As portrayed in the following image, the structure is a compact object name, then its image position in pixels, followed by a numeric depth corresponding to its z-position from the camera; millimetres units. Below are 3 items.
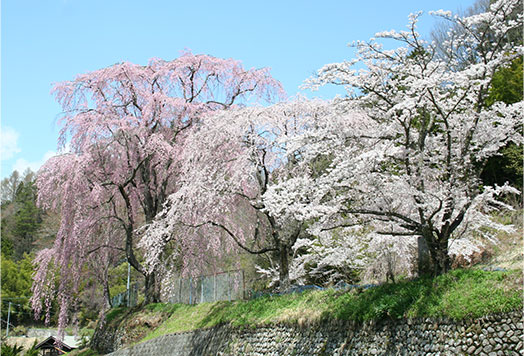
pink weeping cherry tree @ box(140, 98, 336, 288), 15346
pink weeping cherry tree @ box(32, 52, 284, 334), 19141
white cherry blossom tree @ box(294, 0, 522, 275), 10570
